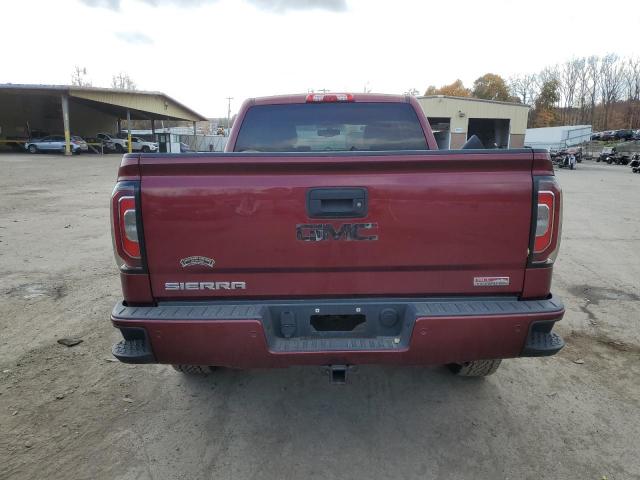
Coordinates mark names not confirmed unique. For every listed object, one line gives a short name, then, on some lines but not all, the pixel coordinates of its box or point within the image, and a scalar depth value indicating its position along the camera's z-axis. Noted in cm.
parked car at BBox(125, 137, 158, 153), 4398
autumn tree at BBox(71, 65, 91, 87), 9275
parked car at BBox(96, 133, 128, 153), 4609
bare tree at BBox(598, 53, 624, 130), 8731
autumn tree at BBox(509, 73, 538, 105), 9494
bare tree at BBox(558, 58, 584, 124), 9231
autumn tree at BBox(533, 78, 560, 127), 7875
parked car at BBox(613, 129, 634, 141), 6209
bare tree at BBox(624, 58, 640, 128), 8031
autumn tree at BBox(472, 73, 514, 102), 8319
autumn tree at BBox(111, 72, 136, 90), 10281
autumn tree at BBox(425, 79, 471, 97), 8862
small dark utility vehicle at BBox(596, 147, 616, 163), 4209
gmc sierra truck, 233
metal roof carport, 3447
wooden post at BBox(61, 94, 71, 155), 3431
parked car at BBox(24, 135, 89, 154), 3875
